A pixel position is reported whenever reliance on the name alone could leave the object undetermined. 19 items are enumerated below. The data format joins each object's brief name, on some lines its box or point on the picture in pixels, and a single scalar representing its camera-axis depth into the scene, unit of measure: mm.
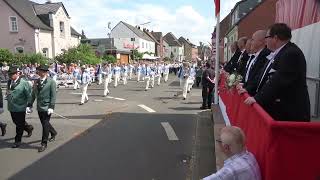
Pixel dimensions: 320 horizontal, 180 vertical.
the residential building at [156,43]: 71167
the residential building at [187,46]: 98354
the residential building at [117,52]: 44886
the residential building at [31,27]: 29937
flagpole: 8012
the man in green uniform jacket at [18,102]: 5959
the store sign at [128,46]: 58386
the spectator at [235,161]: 2134
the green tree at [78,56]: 28194
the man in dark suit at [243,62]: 4773
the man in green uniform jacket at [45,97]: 5887
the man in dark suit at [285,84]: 2580
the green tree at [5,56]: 24321
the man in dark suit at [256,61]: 3522
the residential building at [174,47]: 86673
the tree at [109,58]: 37551
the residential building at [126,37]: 60416
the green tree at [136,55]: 50850
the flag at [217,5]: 8070
